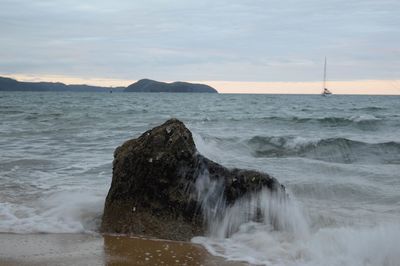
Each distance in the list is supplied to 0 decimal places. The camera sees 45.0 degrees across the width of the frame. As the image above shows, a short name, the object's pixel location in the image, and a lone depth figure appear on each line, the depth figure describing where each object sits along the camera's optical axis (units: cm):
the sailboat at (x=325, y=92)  10262
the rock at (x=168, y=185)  518
